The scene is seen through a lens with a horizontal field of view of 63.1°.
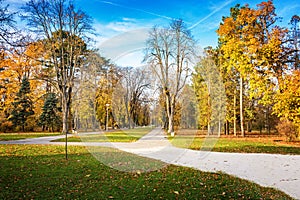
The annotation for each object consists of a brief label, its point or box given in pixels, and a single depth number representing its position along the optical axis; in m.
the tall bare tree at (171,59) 20.11
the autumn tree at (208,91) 20.46
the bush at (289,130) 16.46
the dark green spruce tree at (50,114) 30.44
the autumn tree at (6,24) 8.66
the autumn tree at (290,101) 15.02
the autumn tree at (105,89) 25.48
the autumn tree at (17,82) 28.83
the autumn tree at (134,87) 25.49
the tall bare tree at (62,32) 23.97
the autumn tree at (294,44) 17.84
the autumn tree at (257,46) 17.50
